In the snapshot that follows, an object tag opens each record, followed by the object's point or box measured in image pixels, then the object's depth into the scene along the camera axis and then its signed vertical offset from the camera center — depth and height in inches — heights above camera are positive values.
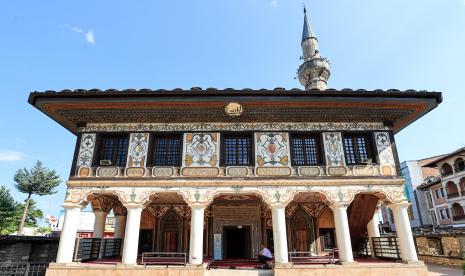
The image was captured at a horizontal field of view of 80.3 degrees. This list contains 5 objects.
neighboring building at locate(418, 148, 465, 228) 1101.1 +169.2
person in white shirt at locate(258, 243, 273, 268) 382.3 -30.4
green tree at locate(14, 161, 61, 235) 1206.3 +231.7
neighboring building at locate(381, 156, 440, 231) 1407.5 +219.6
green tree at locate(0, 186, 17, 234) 1054.4 +105.4
